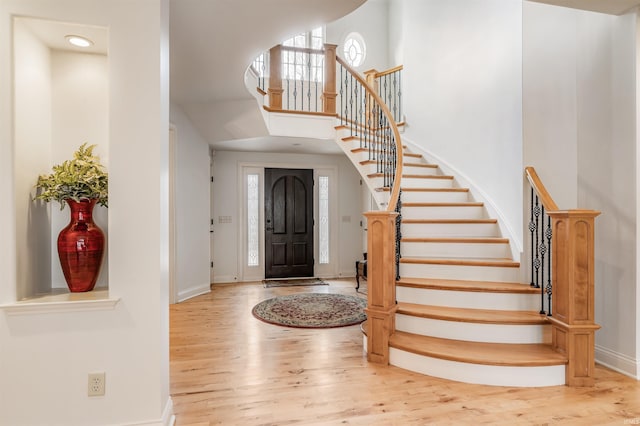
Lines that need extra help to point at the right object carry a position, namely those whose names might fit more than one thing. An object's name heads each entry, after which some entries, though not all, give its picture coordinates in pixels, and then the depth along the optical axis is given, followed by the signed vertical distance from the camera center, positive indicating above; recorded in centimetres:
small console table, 588 -101
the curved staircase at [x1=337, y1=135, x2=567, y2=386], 255 -85
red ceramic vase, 193 -21
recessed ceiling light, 199 +93
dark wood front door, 667 -26
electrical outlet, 187 -90
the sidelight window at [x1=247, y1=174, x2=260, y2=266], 657 -21
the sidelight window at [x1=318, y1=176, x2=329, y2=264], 695 -19
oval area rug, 399 -125
